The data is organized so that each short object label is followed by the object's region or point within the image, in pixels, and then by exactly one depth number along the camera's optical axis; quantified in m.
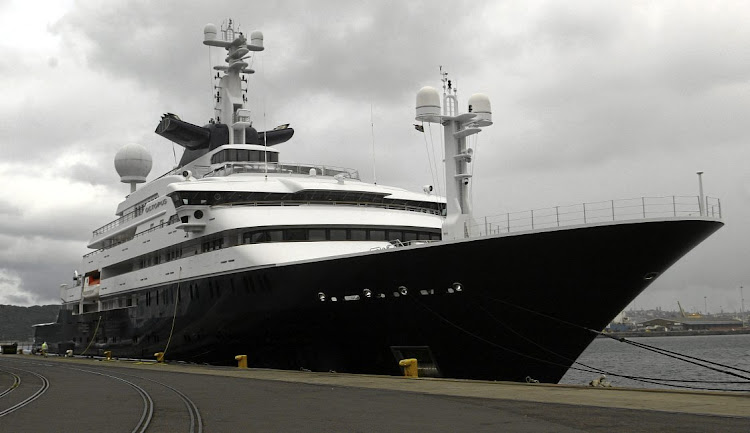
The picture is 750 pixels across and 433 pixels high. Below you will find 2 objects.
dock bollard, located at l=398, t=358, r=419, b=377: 21.87
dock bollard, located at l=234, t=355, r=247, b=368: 27.97
